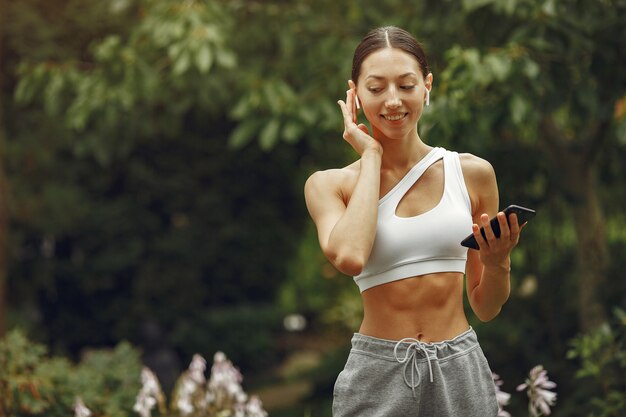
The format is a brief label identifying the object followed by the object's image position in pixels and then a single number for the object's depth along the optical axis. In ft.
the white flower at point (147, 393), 15.30
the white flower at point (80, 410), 14.49
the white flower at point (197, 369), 16.17
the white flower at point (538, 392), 12.90
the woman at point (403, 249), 9.14
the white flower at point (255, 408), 15.17
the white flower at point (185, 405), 15.67
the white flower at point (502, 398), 13.61
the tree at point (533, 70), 17.16
